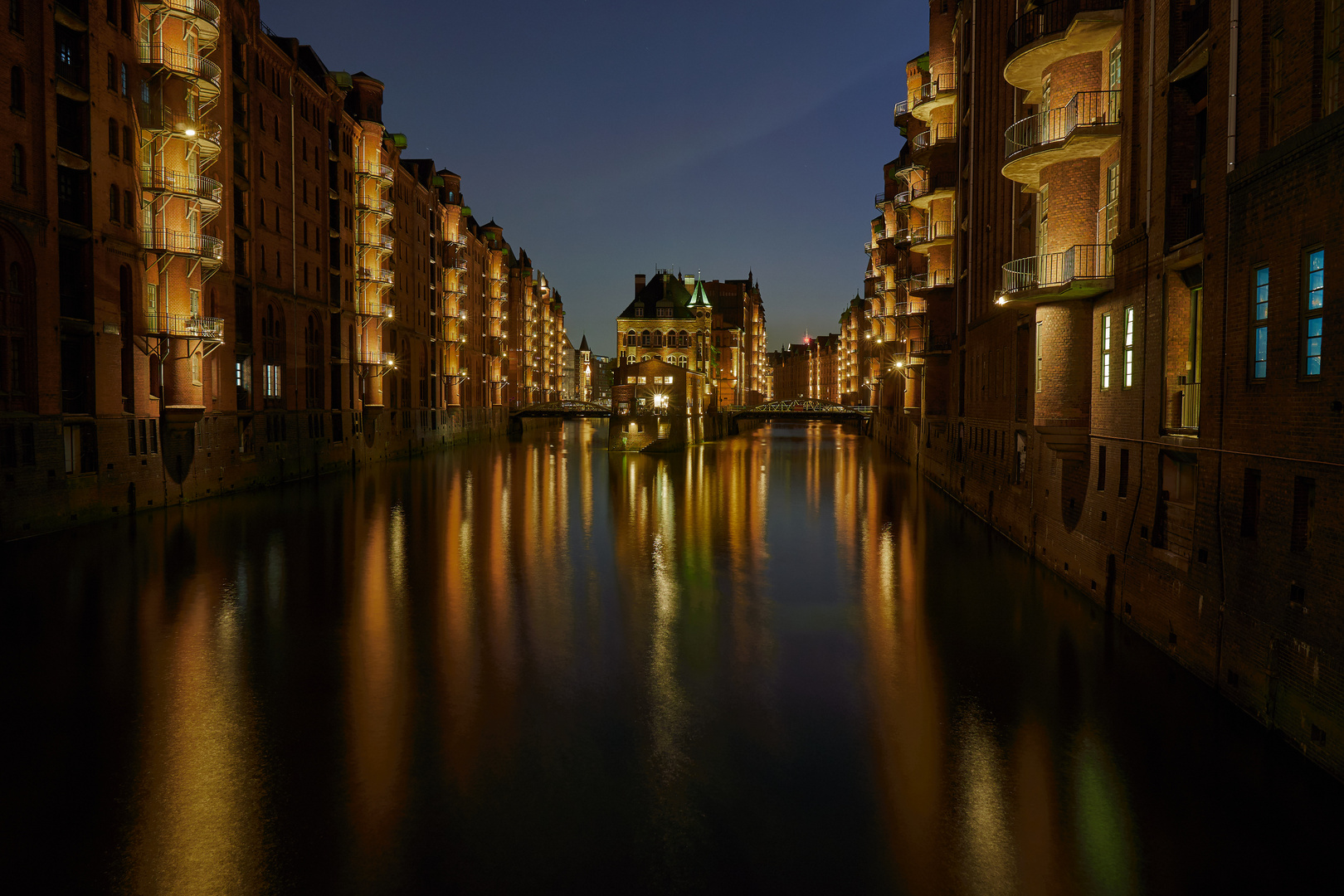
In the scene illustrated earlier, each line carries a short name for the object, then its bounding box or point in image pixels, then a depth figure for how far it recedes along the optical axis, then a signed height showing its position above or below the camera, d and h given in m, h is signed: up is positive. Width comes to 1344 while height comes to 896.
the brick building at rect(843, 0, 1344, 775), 9.80 +1.25
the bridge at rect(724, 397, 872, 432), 89.94 -0.53
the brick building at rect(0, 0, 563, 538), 24.67 +5.85
